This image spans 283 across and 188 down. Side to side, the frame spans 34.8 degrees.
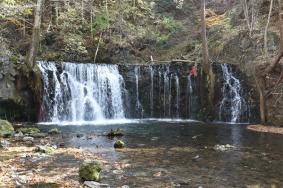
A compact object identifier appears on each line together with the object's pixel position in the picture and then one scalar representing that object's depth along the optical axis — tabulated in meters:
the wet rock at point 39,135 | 15.85
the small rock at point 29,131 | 16.39
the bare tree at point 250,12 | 23.33
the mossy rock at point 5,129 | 15.63
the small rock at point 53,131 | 16.98
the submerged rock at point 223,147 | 13.69
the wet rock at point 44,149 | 12.53
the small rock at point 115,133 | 16.77
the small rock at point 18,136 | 15.20
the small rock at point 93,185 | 8.75
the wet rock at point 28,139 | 14.61
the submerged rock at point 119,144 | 13.91
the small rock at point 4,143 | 13.31
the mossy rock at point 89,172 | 9.26
